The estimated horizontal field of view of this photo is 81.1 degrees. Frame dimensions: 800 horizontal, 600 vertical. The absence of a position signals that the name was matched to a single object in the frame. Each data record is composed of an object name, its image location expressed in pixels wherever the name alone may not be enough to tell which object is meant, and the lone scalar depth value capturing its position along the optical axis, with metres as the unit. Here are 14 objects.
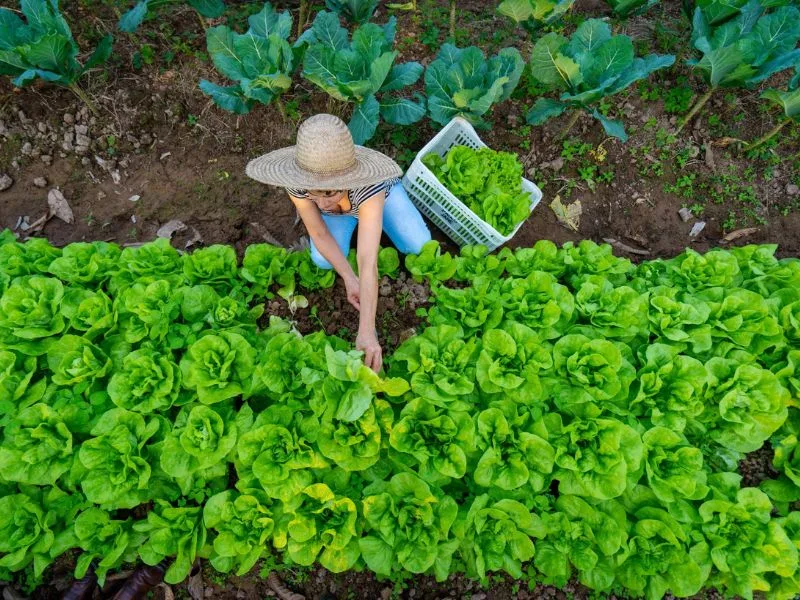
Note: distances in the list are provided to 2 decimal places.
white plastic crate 3.27
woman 2.33
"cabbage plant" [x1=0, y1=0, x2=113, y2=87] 3.21
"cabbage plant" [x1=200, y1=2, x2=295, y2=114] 3.30
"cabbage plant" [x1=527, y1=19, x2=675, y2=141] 3.29
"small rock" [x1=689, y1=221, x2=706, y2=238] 3.98
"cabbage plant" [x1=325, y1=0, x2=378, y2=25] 3.77
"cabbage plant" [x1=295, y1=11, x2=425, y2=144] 3.31
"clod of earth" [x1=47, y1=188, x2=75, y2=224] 3.78
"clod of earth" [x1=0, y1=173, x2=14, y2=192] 3.81
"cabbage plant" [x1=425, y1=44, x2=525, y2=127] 3.41
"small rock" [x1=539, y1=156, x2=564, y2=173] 4.05
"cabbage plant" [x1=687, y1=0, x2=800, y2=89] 3.40
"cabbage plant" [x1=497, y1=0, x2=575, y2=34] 3.56
